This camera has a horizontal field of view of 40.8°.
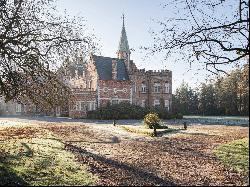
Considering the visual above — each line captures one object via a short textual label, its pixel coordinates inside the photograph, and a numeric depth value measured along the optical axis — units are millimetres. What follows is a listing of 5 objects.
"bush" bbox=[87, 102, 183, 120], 52781
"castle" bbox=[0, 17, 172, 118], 59031
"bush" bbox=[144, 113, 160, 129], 31386
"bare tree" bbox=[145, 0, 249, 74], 14362
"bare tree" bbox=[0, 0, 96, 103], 16422
